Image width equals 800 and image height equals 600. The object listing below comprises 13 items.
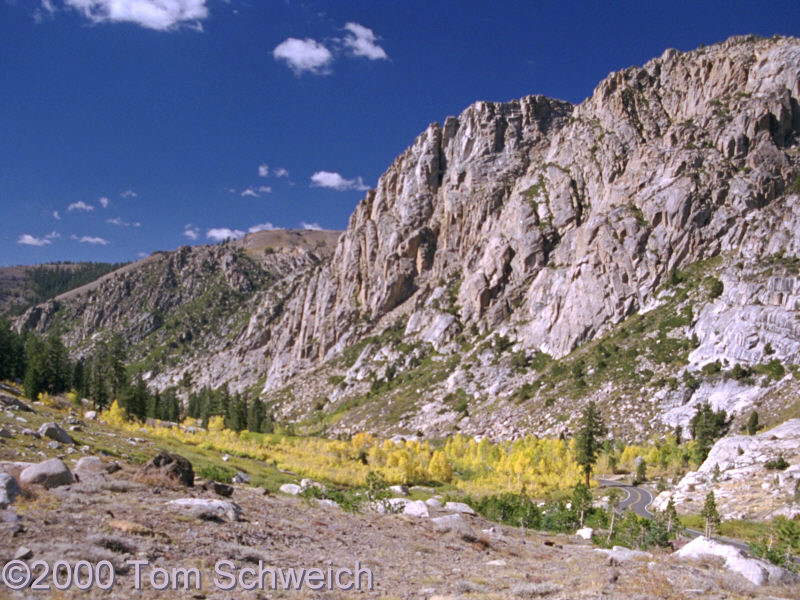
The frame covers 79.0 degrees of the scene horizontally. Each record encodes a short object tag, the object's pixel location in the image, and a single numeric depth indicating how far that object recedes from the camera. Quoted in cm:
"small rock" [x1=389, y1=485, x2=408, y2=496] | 5067
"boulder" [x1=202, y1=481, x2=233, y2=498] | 2228
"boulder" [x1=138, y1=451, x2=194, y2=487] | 2084
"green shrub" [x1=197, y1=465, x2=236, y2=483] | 2897
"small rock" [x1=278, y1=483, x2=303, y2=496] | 3089
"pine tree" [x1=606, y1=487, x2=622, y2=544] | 3397
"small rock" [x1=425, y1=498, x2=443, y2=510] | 3653
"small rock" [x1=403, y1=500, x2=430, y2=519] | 3119
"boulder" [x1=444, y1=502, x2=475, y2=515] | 3728
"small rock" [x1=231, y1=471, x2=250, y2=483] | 3270
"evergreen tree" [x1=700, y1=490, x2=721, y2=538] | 3472
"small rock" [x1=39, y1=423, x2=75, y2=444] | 2616
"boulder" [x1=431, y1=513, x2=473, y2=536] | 2413
